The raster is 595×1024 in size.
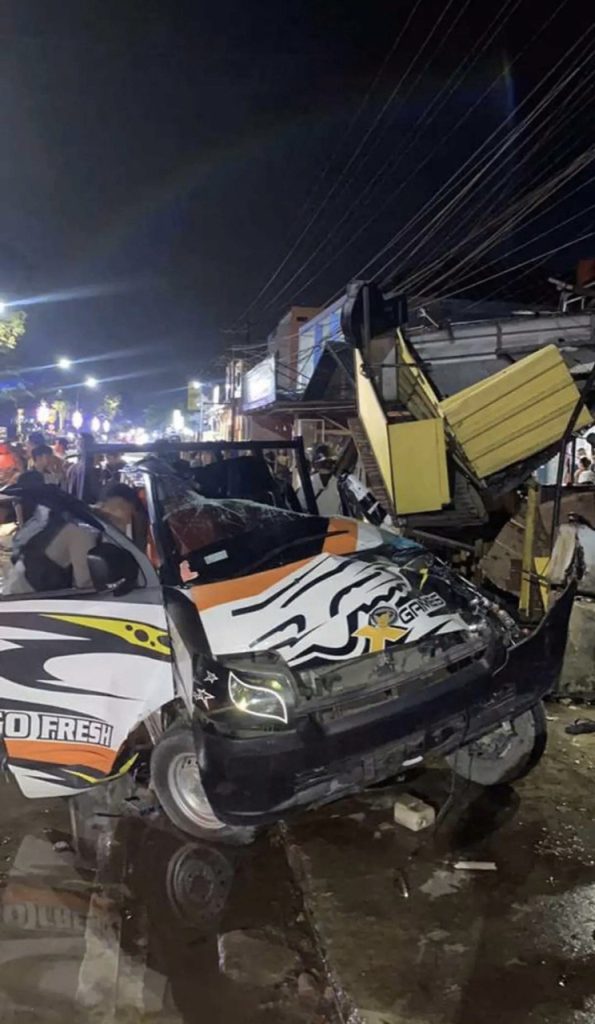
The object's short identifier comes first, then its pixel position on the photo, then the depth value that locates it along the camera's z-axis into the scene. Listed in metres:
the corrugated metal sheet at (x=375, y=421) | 7.23
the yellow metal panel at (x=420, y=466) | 6.93
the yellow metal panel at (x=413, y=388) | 7.54
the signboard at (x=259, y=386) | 30.33
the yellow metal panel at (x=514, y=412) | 6.63
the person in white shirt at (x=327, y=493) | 6.96
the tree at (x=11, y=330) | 23.48
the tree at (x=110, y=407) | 80.36
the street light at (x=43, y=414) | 38.97
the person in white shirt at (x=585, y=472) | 12.99
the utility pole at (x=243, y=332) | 51.16
